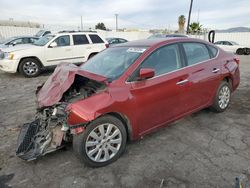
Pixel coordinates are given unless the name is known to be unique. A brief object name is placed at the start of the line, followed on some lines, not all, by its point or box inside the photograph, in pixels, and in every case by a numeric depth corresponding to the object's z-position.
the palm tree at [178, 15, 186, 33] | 42.09
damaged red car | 2.67
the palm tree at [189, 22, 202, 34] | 36.07
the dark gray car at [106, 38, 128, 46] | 15.01
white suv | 8.04
